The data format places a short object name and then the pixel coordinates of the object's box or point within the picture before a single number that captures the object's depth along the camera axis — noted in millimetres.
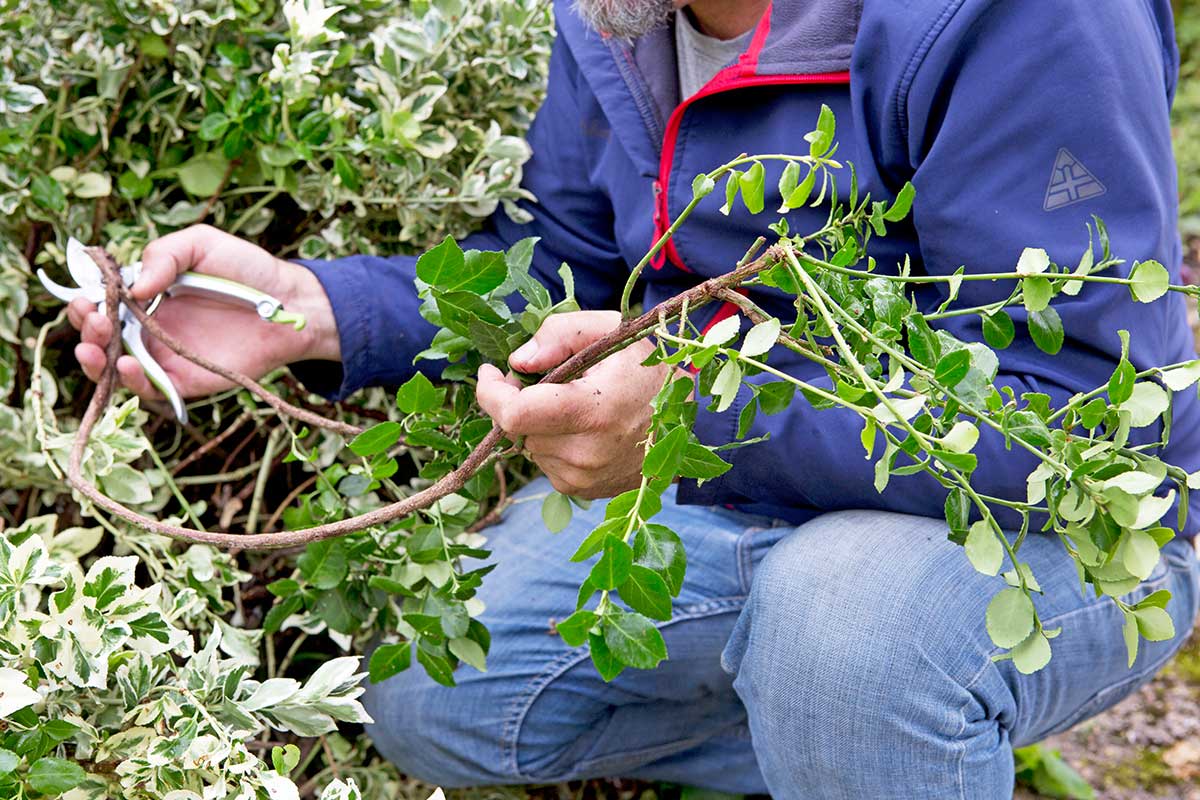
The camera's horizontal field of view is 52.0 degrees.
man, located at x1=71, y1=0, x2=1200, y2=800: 1219
